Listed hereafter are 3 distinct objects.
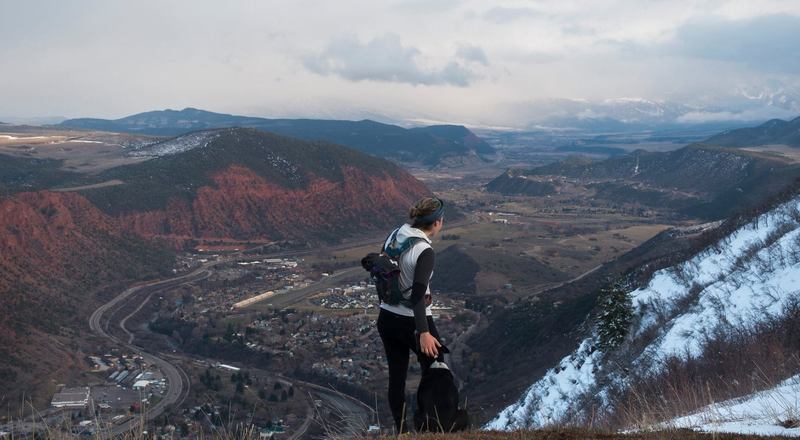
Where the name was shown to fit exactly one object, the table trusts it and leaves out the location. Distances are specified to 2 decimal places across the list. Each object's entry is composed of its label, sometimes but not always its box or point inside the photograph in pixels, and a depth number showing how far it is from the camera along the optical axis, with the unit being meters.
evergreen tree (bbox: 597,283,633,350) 18.16
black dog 4.67
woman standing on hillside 4.50
